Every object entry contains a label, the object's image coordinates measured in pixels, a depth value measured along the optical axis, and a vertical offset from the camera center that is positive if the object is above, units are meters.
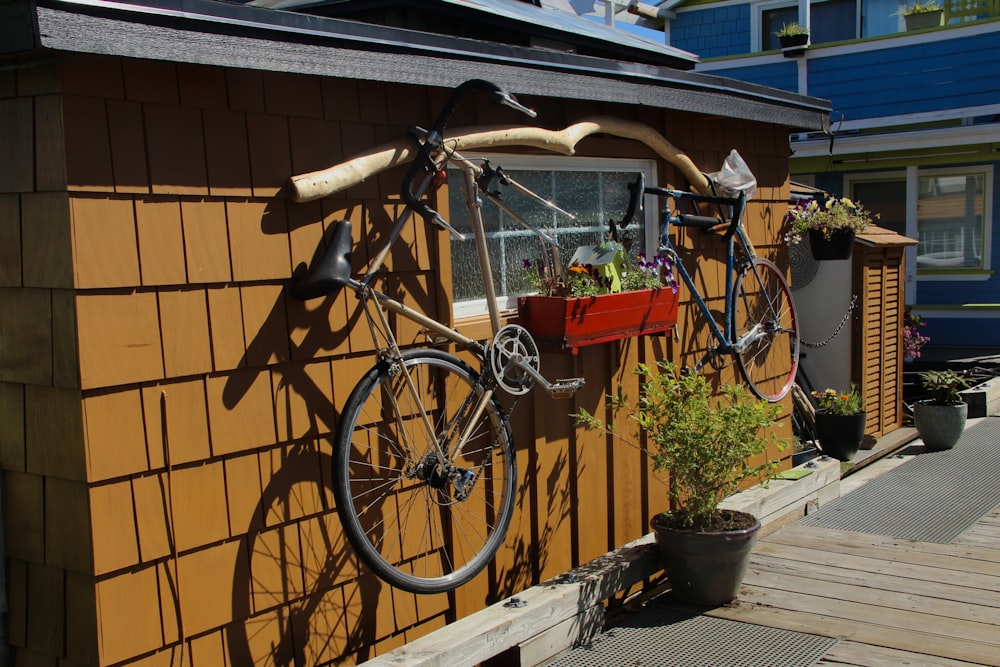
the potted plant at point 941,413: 7.55 -1.24
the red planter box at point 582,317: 4.06 -0.27
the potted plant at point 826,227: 6.59 +0.12
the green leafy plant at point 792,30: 11.90 +2.47
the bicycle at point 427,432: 3.29 -0.62
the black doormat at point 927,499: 5.68 -1.54
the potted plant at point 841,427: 7.30 -1.28
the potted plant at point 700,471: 4.25 -0.92
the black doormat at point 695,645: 3.88 -1.54
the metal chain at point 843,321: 7.89 -0.58
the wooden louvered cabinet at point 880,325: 7.95 -0.64
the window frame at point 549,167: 4.04 +0.36
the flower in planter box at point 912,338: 9.38 -0.86
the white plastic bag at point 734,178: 5.30 +0.35
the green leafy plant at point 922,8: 12.20 +2.77
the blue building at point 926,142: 11.13 +1.11
